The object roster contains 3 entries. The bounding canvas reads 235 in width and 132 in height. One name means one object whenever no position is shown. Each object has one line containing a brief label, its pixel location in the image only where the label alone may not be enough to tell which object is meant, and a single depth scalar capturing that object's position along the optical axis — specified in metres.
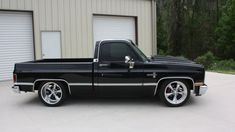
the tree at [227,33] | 27.80
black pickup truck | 6.45
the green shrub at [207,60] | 16.06
